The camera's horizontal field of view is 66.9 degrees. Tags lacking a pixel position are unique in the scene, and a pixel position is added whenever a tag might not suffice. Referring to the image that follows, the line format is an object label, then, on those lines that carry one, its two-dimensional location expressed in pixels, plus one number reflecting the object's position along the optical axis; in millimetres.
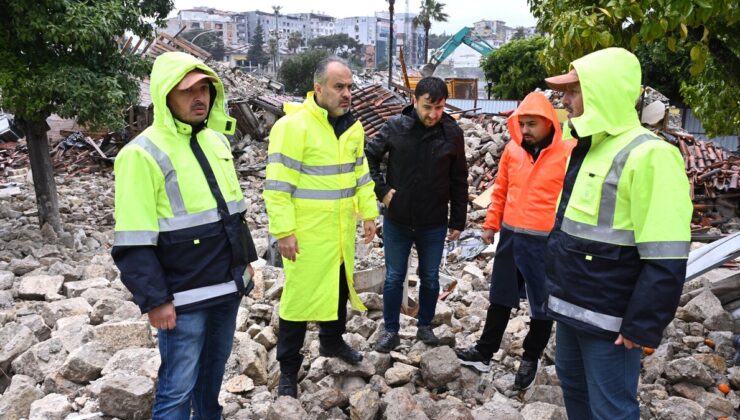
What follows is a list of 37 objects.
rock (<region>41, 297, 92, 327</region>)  4946
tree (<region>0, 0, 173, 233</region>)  7348
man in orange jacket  3457
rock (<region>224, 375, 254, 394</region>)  3665
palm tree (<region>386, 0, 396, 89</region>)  30631
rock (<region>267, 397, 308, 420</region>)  3074
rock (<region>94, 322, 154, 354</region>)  4164
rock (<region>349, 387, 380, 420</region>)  3264
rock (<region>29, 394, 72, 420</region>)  3225
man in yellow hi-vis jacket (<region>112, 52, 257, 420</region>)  2359
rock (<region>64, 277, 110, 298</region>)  5773
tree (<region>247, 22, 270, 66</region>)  84262
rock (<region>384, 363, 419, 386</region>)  3740
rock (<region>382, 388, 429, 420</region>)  3145
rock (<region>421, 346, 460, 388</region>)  3734
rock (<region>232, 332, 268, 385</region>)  3809
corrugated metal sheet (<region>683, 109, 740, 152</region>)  22781
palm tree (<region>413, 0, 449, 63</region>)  50647
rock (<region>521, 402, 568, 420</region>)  3191
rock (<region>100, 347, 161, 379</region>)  3594
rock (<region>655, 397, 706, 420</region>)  3207
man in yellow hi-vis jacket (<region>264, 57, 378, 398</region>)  3281
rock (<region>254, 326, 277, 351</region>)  4324
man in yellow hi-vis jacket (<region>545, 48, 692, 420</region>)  2066
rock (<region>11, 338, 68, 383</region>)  3869
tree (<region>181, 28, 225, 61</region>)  82725
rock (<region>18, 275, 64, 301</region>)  5695
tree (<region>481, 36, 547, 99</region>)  29016
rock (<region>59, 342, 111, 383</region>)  3643
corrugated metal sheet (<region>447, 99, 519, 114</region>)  26266
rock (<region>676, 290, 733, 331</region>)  4664
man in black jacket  3924
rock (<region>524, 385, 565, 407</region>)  3502
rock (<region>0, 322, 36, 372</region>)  4051
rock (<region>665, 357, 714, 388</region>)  3689
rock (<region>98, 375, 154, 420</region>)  3148
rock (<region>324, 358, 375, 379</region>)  3686
